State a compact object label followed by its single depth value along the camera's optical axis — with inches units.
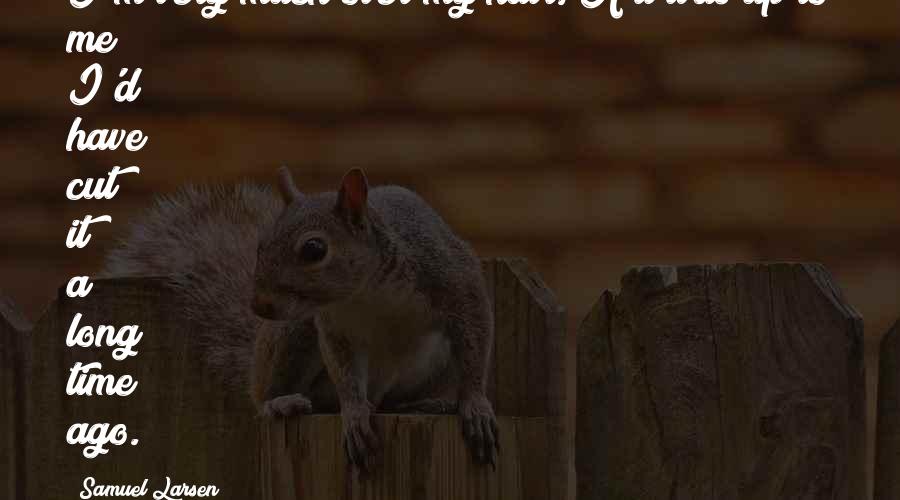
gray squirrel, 192.3
